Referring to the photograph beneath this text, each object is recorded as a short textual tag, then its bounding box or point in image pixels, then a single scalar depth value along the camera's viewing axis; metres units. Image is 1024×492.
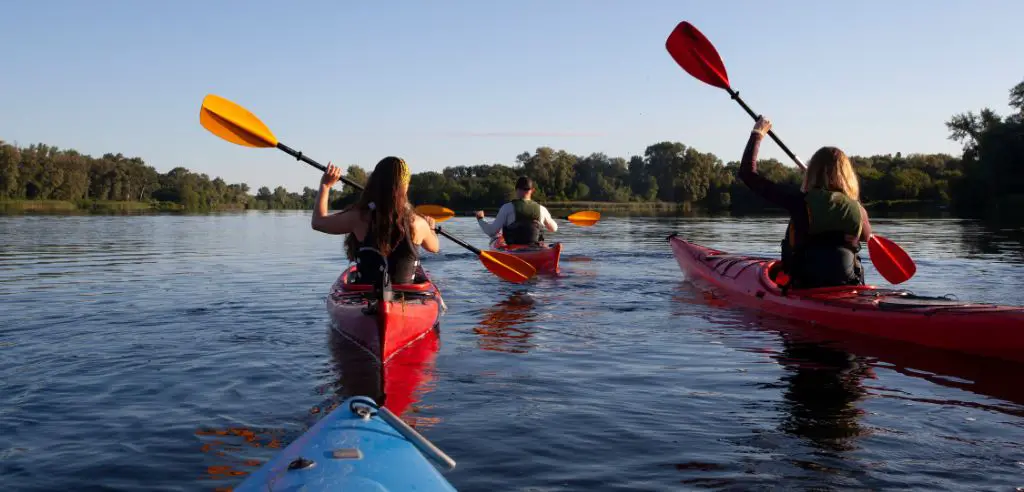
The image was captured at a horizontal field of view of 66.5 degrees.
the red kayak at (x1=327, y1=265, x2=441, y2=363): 5.30
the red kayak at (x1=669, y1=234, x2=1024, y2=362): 5.84
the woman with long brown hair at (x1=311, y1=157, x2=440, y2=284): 5.81
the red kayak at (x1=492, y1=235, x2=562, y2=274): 12.70
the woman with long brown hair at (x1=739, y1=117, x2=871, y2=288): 6.98
